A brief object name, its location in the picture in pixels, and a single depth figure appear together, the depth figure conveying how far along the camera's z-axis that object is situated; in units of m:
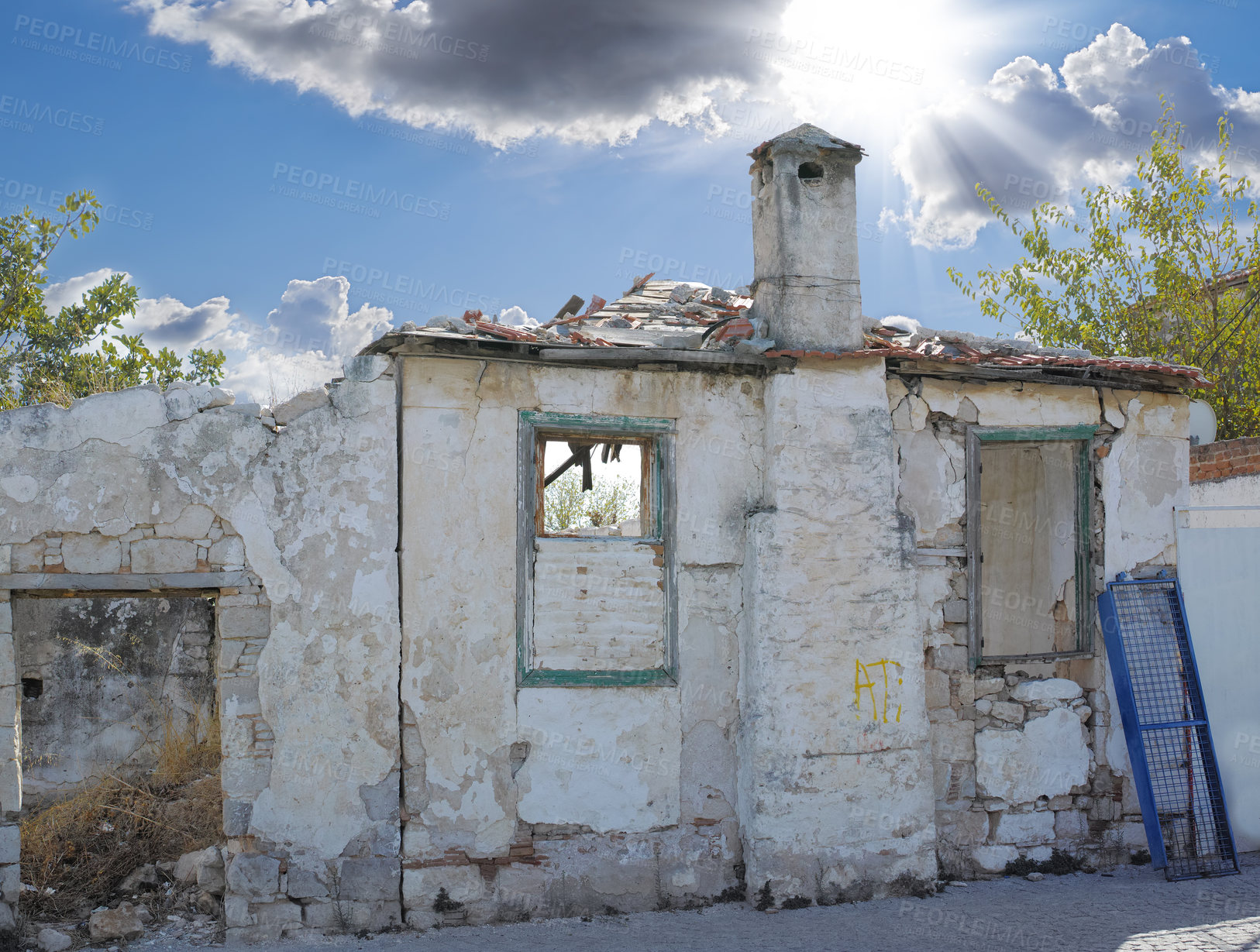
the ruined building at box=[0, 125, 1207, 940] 5.61
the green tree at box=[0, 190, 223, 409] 11.26
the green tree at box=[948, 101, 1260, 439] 12.20
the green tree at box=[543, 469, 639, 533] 20.66
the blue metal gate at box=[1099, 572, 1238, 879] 6.76
